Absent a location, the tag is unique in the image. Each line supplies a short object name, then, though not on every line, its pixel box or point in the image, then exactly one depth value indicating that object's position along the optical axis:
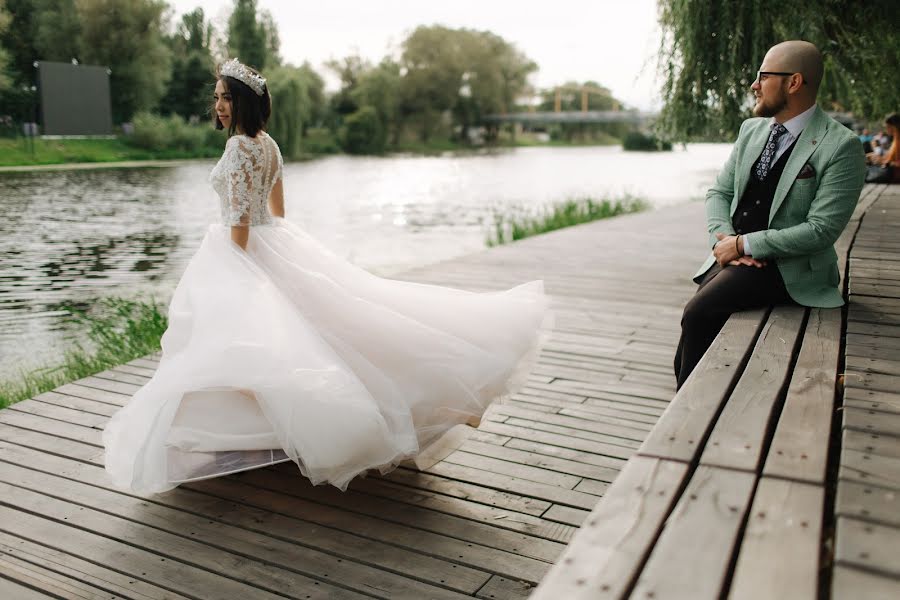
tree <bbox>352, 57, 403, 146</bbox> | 51.88
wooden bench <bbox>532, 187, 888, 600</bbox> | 1.20
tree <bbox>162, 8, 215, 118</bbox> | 48.81
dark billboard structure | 35.94
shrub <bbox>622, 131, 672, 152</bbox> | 61.94
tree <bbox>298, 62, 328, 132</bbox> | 54.57
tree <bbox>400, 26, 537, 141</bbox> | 60.41
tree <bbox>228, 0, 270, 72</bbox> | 55.41
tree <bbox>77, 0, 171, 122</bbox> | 41.38
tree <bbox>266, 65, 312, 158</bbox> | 34.09
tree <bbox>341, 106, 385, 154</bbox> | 48.94
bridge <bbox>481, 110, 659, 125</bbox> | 63.42
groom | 2.77
